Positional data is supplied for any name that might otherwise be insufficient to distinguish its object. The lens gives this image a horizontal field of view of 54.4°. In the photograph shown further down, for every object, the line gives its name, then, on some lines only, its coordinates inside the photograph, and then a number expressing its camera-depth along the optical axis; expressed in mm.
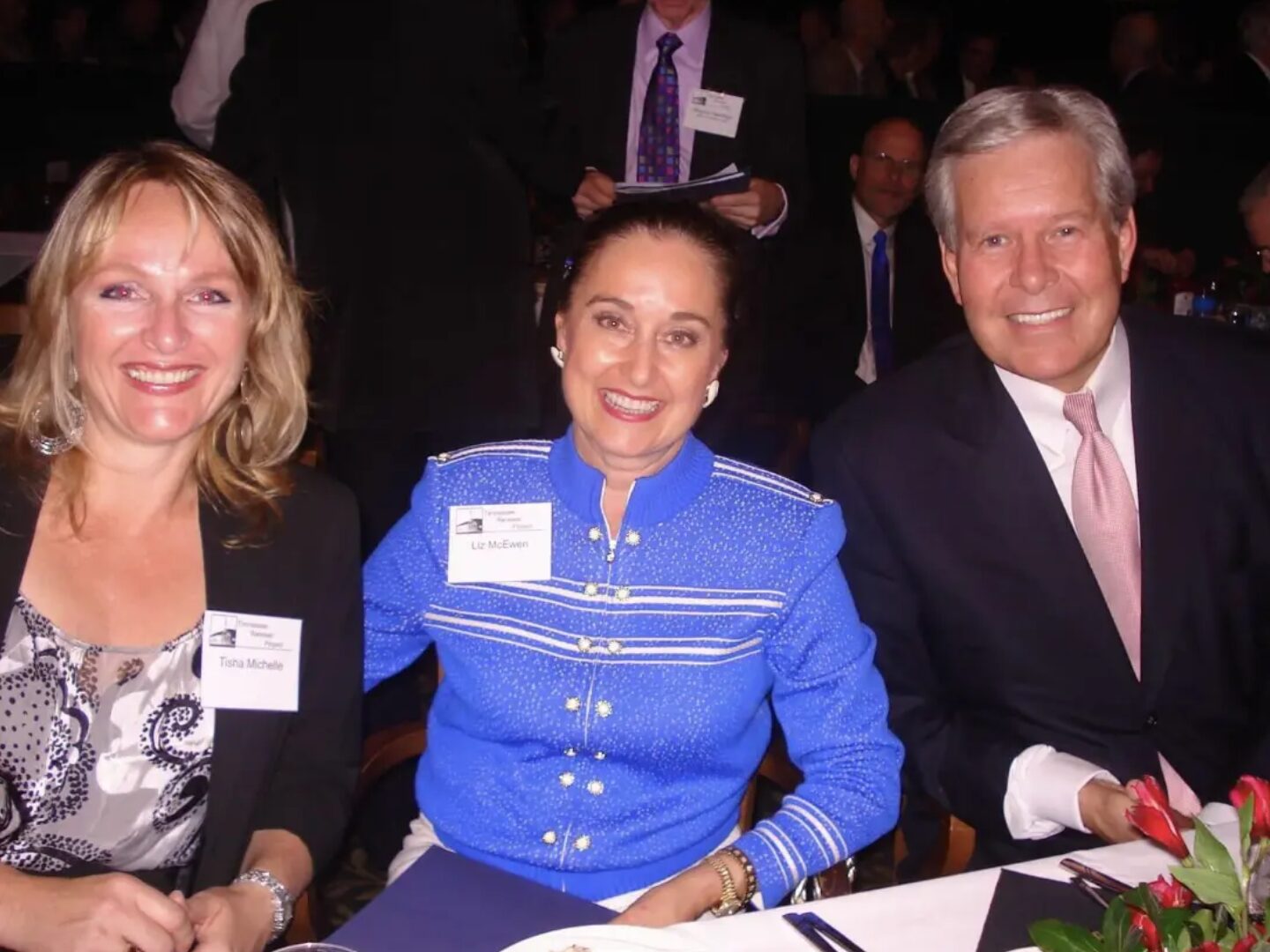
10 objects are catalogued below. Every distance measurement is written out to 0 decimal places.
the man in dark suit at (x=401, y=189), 2859
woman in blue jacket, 1881
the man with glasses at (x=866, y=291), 4879
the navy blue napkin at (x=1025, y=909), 1349
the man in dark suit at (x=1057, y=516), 2025
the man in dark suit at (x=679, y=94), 3615
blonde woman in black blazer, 1700
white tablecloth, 1342
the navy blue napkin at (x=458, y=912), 1360
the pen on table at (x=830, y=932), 1324
